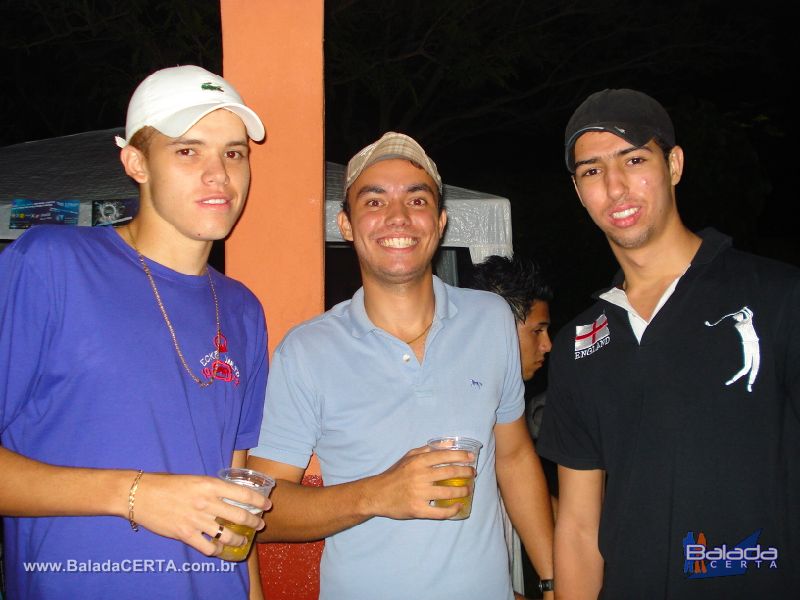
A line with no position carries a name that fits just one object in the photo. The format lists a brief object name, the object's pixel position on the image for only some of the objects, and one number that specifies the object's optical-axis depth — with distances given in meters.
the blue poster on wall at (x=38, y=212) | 4.23
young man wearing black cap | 1.92
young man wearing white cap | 1.71
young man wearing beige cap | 2.04
